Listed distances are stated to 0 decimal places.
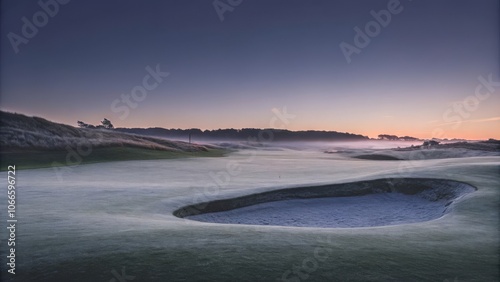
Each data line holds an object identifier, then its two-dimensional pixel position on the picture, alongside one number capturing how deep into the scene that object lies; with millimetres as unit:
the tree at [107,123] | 152088
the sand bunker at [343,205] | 20116
